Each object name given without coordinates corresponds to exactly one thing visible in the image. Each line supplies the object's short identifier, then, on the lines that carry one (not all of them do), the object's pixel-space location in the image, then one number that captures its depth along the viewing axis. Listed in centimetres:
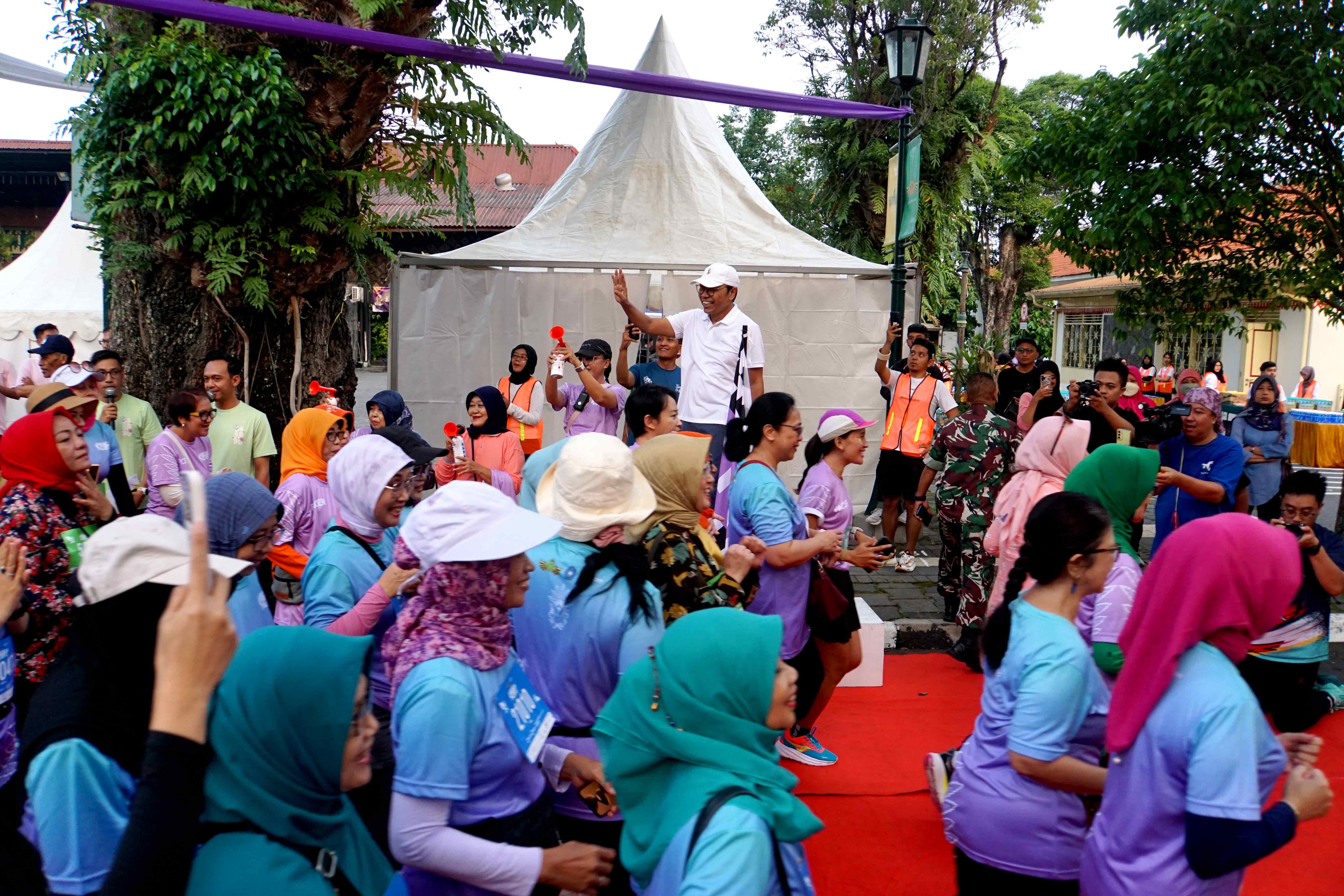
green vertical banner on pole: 835
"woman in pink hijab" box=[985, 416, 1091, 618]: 466
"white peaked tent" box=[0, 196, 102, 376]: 1177
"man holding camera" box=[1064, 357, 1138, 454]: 621
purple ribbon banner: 574
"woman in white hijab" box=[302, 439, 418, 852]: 271
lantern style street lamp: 849
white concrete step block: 544
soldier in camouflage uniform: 589
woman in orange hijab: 384
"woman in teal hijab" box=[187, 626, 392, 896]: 157
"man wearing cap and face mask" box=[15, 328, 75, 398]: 645
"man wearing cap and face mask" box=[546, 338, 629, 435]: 644
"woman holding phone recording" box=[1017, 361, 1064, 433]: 692
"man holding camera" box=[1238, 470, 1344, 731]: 458
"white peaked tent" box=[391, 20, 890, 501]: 912
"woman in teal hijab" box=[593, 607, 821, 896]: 172
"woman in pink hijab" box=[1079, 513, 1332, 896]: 191
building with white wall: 2308
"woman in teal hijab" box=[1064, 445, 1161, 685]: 312
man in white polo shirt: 589
